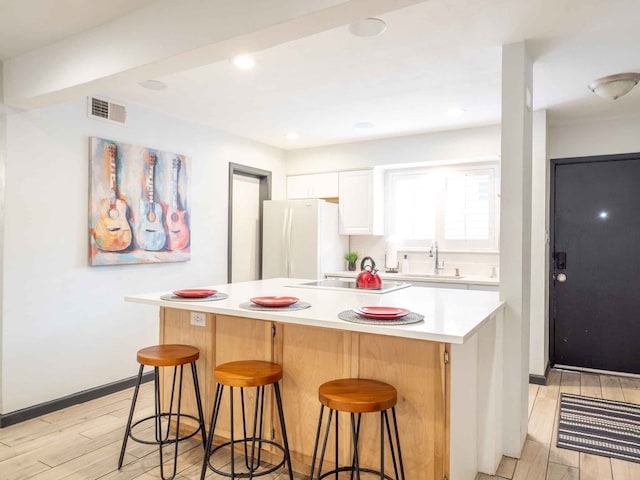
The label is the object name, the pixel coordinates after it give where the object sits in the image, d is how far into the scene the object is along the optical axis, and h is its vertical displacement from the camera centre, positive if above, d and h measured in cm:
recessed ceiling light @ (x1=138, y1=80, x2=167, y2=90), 327 +118
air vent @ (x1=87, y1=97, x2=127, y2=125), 347 +105
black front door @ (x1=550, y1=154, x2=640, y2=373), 418 -23
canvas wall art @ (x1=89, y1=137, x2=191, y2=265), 350 +30
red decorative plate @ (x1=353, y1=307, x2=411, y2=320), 198 -34
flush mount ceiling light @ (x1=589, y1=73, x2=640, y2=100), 309 +112
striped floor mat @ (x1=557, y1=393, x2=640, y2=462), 272 -129
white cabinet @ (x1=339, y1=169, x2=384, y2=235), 506 +44
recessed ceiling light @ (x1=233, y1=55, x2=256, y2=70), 284 +118
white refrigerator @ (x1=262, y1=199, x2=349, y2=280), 487 +2
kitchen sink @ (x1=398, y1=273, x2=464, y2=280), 444 -38
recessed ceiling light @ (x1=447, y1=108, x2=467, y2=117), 386 +116
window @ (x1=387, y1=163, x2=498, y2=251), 472 +38
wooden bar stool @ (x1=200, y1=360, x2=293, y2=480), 211 -83
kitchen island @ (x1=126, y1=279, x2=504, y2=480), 196 -61
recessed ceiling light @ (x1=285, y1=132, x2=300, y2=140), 480 +117
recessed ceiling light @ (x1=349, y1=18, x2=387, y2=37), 234 +117
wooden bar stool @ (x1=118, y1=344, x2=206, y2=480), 237 -79
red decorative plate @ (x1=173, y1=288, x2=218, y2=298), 266 -33
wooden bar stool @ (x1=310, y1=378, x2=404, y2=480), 181 -68
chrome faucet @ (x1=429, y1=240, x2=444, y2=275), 487 -23
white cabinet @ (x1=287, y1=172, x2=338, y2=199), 530 +68
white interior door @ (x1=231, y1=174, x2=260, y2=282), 504 +13
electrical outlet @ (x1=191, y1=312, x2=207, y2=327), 266 -49
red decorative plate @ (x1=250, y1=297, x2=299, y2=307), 234 -34
